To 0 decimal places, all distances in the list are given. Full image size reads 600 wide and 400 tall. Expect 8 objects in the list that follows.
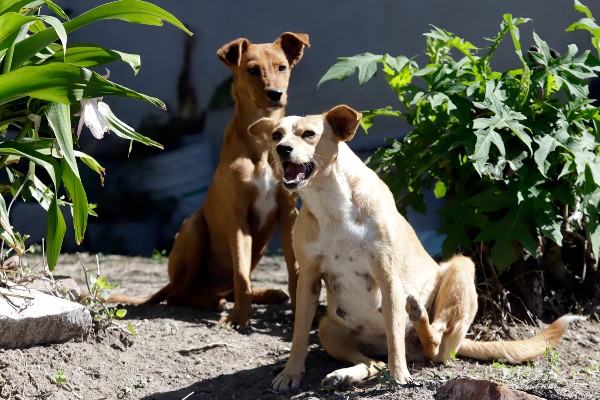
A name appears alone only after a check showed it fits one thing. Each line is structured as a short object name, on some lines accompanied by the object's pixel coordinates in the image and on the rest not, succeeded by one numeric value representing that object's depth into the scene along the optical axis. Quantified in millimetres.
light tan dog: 7875
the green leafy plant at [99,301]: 8687
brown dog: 10742
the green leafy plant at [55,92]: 7445
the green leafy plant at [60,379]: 7734
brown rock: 6258
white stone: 7844
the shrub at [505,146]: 9211
